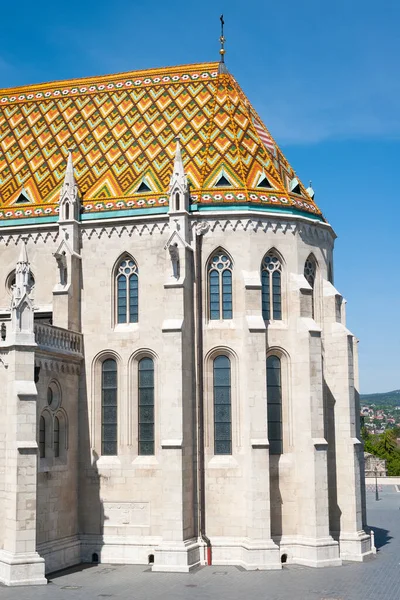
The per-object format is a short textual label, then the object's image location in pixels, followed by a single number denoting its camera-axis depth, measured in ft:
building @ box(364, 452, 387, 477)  256.48
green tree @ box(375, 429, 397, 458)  385.81
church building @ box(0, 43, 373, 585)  110.52
